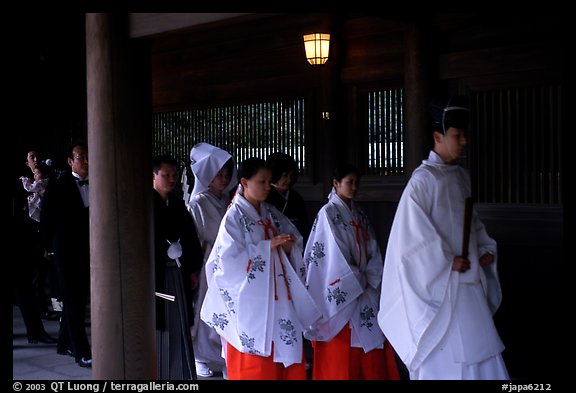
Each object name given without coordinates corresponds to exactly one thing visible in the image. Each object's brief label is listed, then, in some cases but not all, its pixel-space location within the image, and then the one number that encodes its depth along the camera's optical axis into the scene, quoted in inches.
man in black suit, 297.0
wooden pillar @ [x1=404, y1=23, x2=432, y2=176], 268.2
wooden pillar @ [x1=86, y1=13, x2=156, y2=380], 187.5
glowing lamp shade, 323.9
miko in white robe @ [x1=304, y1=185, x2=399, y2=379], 245.4
